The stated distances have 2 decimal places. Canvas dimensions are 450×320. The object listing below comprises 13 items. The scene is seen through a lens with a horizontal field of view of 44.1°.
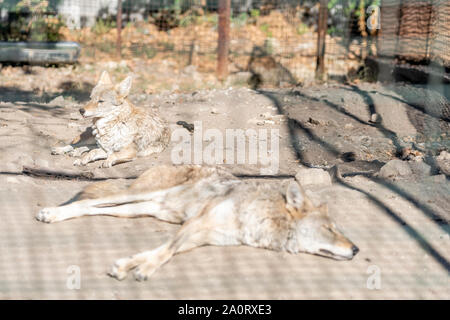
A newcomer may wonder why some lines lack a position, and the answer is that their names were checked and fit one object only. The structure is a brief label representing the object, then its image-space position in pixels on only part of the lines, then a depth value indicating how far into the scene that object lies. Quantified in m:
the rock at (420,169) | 5.40
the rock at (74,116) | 7.73
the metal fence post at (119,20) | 11.59
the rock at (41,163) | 5.63
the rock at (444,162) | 5.71
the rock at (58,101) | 8.71
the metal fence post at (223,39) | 10.74
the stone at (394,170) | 5.30
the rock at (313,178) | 4.92
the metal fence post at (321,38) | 10.98
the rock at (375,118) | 7.98
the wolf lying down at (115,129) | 5.95
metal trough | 11.60
